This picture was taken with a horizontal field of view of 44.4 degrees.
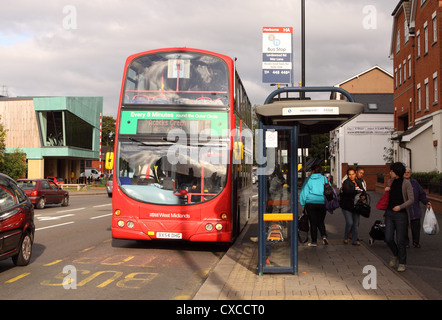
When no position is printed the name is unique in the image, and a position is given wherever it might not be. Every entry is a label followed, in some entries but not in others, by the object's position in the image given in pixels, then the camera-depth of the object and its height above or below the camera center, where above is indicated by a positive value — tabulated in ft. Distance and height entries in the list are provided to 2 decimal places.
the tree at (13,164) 150.61 +0.92
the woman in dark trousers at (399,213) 28.22 -2.35
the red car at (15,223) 27.73 -3.02
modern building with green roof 184.65 +14.25
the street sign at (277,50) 47.60 +10.49
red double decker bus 36.29 +0.86
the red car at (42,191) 82.33 -3.76
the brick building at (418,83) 96.32 +17.72
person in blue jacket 37.37 -2.14
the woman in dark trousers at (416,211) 37.27 -2.98
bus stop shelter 25.29 +0.21
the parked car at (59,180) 190.23 -4.71
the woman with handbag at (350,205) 39.11 -2.72
